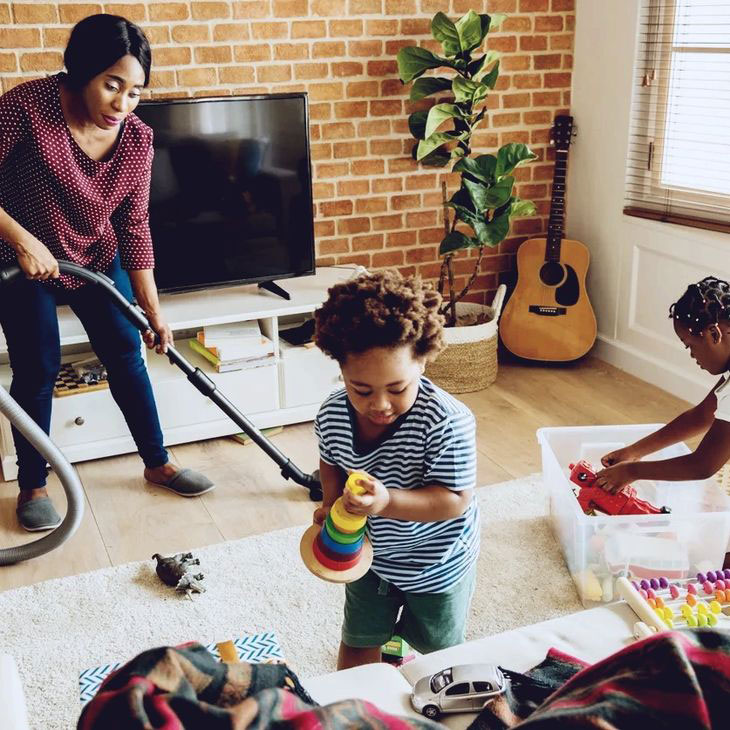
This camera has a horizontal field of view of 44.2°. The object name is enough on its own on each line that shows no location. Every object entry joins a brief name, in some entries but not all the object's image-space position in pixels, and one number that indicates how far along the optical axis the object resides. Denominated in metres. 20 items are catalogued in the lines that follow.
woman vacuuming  2.33
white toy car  1.27
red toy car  2.29
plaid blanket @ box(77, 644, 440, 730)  0.80
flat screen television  3.13
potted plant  3.49
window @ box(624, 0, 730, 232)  3.36
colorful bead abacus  1.56
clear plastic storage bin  2.25
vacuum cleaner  2.19
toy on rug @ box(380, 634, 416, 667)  1.99
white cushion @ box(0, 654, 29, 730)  1.11
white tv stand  3.09
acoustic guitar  3.92
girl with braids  2.09
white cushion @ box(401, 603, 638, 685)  1.41
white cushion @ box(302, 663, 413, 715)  1.33
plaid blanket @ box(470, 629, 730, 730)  0.72
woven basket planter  3.67
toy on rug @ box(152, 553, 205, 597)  2.39
